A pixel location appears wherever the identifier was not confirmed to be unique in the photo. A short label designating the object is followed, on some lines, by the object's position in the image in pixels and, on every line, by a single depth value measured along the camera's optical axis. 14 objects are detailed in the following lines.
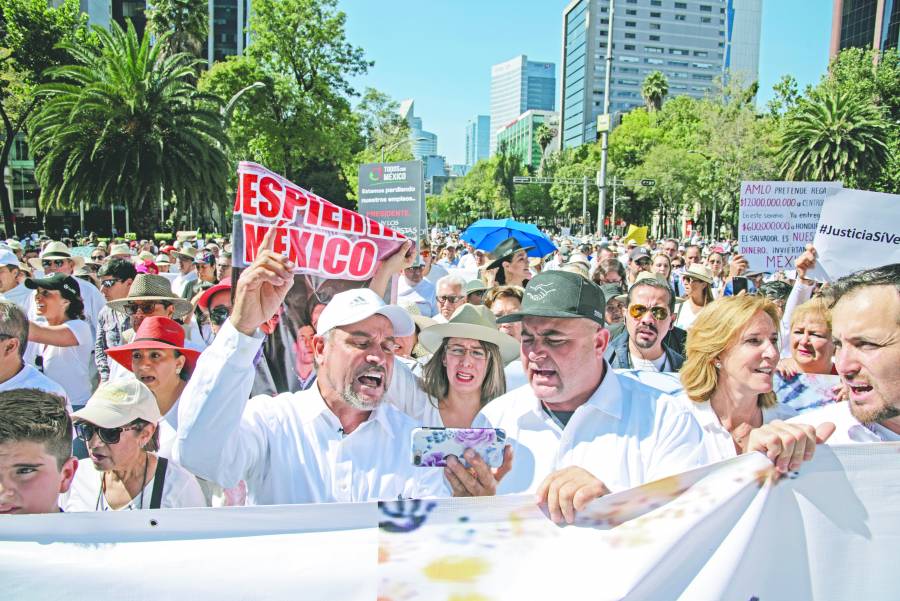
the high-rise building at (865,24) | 60.78
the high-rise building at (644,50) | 159.38
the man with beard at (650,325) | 4.84
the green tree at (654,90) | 88.81
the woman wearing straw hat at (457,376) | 3.82
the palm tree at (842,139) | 34.59
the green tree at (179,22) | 33.25
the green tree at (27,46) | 31.58
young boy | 2.38
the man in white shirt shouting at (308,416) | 2.43
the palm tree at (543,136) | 136.46
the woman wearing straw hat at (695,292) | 6.97
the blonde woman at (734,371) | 3.17
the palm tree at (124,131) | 22.84
